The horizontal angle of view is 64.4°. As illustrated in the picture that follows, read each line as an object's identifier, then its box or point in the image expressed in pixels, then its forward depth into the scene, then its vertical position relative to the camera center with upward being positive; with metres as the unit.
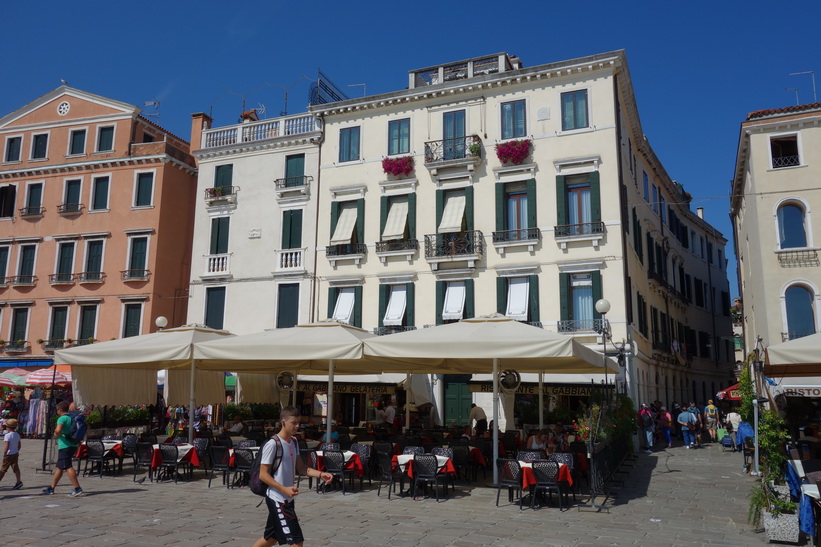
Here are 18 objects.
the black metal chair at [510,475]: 10.47 -1.35
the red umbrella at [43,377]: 20.11 +0.25
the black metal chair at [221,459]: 12.15 -1.32
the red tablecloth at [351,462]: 11.80 -1.32
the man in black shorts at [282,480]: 5.80 -0.83
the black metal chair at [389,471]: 11.29 -1.41
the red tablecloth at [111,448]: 13.26 -1.25
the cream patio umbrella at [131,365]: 12.99 +0.49
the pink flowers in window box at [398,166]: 23.52 +7.95
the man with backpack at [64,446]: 10.88 -1.01
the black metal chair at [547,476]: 10.21 -1.33
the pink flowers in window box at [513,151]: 21.91 +7.93
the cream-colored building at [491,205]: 20.92 +6.33
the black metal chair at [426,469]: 10.93 -1.32
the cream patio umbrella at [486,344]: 10.31 +0.75
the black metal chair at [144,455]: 12.69 -1.32
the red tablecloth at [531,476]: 10.31 -1.34
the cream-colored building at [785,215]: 21.78 +5.96
